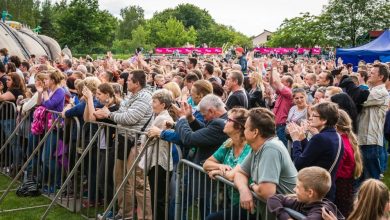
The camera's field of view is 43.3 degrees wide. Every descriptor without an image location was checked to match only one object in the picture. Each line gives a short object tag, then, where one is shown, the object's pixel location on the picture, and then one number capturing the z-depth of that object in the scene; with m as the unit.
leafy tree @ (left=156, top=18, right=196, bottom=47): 113.88
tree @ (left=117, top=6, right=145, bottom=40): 139.57
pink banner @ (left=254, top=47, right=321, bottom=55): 43.66
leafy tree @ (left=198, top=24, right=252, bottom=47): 132.88
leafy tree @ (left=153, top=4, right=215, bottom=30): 136.00
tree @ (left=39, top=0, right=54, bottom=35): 94.89
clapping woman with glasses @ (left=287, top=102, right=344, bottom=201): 4.63
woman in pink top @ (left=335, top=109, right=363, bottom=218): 5.32
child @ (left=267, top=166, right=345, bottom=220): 3.62
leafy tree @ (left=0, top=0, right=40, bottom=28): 90.37
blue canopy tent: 21.69
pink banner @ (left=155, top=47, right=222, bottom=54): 41.69
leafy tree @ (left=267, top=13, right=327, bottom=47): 59.16
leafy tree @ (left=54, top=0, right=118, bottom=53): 73.94
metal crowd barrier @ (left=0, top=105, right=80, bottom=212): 7.84
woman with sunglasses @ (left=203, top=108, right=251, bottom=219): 4.53
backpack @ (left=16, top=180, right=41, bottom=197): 8.58
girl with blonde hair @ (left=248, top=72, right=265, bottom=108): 9.66
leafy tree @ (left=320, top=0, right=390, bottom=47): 55.66
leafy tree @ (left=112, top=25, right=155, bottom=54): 101.44
